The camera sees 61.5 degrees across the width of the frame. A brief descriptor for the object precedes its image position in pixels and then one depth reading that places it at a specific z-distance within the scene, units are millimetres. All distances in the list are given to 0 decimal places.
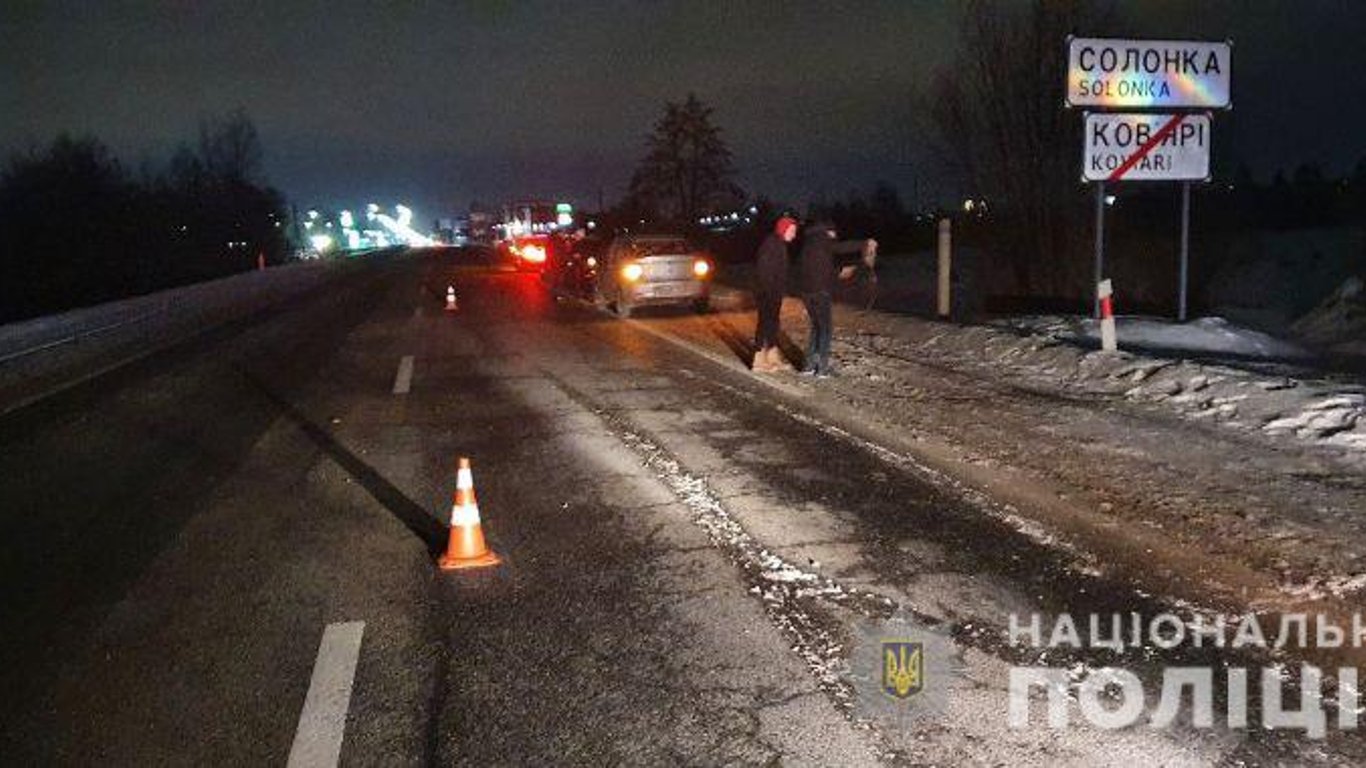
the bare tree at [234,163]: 114750
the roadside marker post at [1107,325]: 13031
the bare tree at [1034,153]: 20312
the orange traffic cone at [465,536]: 6516
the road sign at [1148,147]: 13898
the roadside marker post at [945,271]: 18375
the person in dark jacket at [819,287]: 13117
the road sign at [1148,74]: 13789
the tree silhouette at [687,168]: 84000
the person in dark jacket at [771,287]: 13445
